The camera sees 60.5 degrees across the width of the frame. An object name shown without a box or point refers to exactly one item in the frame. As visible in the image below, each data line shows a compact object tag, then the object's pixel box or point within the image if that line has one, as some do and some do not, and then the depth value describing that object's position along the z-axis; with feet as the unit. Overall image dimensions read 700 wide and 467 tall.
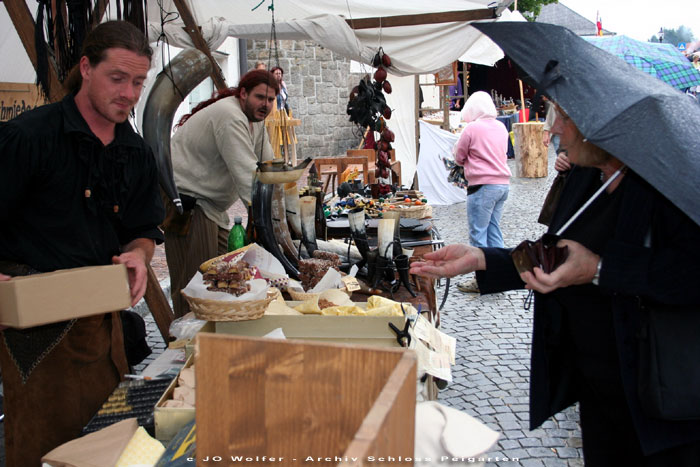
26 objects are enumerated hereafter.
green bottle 9.39
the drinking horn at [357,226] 10.27
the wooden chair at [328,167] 23.12
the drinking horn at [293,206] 10.25
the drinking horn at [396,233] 9.75
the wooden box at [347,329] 6.34
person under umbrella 4.70
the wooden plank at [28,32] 8.19
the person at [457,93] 61.84
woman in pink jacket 19.71
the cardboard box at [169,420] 4.99
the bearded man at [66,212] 6.02
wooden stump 43.80
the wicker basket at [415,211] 15.07
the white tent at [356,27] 16.96
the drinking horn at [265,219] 9.30
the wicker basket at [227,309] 6.40
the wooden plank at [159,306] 10.85
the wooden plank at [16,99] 12.58
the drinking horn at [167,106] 8.98
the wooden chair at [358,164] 23.16
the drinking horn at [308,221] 10.39
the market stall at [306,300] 2.74
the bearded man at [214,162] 11.02
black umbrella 4.49
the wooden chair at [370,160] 23.95
